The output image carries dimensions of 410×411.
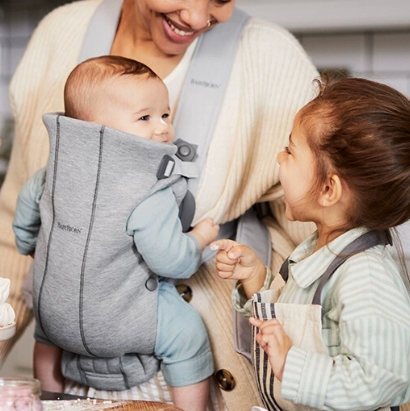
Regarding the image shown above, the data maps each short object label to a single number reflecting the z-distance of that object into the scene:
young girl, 1.10
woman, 1.50
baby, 1.32
